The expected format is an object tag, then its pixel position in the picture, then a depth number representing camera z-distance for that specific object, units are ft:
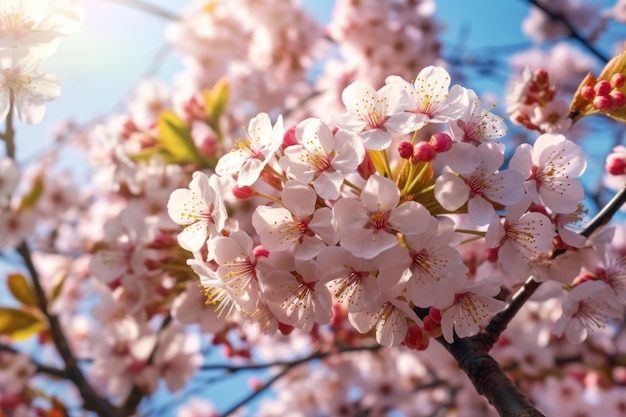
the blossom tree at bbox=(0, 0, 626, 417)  0.90
